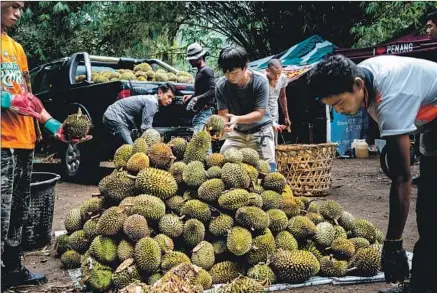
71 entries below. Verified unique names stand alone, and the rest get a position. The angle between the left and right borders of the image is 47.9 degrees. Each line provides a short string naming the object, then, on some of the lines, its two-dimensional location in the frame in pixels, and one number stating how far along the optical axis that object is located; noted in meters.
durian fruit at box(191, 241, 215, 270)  3.49
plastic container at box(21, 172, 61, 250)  4.58
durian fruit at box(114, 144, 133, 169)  4.04
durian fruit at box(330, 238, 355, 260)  3.87
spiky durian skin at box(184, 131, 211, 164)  4.08
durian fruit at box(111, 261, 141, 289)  3.35
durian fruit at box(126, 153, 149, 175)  3.88
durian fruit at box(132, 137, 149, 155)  4.09
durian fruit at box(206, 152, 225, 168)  4.02
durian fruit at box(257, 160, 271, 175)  4.18
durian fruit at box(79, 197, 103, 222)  3.98
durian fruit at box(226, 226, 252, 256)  3.49
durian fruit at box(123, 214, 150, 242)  3.45
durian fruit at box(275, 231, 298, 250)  3.75
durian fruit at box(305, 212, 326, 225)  4.07
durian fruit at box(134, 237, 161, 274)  3.36
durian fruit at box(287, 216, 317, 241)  3.86
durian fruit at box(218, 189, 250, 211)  3.68
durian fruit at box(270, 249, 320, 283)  3.60
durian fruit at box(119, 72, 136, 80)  8.30
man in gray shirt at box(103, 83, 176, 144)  6.39
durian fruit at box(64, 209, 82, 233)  4.18
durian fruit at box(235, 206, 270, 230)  3.60
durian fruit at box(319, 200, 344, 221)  4.20
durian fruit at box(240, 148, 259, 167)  4.14
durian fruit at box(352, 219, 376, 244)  4.13
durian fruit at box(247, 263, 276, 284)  3.50
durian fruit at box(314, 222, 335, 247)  3.89
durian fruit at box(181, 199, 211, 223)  3.67
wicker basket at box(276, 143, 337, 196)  6.73
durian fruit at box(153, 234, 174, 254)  3.48
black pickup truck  7.30
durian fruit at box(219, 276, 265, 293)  2.86
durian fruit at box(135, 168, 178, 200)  3.75
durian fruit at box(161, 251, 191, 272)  3.37
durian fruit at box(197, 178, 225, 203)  3.74
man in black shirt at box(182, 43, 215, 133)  6.83
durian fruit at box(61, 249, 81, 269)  4.09
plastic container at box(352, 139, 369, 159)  11.31
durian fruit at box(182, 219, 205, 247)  3.59
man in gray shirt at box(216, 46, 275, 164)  4.30
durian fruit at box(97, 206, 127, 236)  3.55
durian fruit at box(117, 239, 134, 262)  3.46
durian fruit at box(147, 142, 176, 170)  3.98
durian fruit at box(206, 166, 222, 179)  3.87
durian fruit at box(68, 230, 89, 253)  3.99
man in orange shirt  3.43
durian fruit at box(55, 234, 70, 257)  4.30
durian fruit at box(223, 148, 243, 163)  3.99
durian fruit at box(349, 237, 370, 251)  3.98
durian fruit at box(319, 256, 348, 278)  3.77
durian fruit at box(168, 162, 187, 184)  3.94
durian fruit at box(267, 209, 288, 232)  3.81
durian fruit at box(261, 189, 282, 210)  3.92
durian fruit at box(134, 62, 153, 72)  8.95
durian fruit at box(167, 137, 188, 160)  4.23
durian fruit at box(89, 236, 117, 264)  3.53
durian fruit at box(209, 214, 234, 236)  3.62
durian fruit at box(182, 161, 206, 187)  3.84
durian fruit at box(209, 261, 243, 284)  3.54
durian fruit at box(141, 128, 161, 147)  4.32
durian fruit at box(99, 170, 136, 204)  3.84
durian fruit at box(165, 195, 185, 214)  3.76
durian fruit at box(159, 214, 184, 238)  3.58
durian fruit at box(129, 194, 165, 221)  3.60
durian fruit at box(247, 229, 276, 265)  3.61
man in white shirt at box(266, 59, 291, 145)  7.21
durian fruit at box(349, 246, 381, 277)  3.73
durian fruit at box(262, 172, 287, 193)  4.09
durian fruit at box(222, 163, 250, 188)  3.80
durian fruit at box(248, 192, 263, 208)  3.75
